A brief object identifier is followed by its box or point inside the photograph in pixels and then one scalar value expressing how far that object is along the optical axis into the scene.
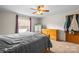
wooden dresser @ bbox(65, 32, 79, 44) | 1.27
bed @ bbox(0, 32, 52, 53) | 0.86
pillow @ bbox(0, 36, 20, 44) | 0.97
